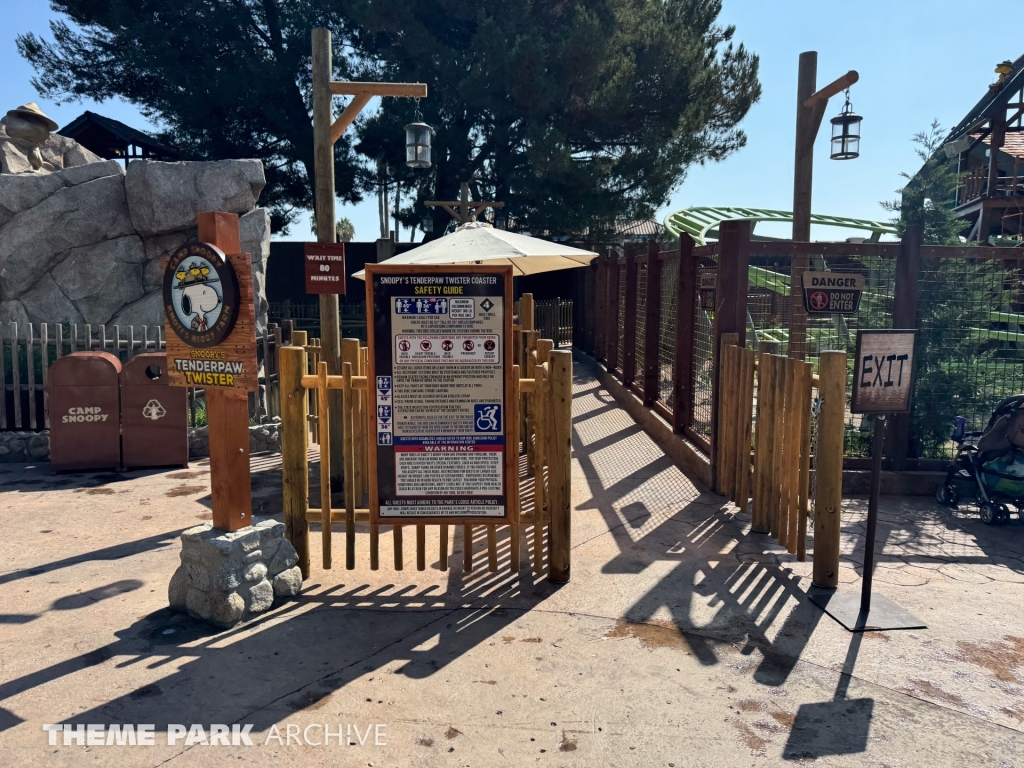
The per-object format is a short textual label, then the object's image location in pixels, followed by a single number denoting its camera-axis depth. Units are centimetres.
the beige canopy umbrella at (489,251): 652
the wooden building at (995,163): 2527
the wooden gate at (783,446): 516
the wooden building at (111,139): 1924
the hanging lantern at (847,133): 950
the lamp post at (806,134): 980
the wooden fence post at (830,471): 514
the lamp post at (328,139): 753
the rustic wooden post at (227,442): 476
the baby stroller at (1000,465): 675
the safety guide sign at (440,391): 490
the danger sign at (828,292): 736
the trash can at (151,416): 844
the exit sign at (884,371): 497
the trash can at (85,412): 829
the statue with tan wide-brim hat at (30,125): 1444
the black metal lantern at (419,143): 951
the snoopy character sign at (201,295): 470
